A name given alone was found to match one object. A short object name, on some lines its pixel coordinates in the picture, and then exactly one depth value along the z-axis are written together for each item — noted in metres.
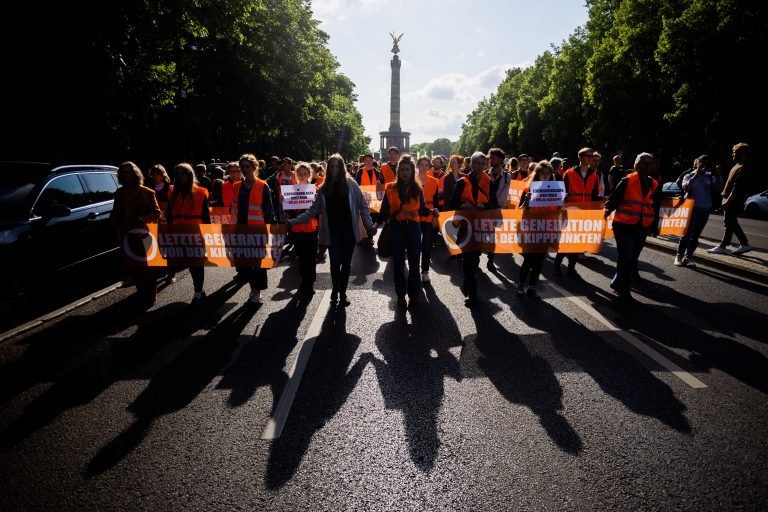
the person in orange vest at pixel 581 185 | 8.09
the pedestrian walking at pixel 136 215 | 6.02
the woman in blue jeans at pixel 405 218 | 5.86
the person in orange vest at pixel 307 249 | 6.64
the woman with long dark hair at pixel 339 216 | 5.87
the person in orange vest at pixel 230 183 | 7.75
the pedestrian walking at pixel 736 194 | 8.30
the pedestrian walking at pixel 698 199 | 8.42
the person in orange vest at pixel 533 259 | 6.64
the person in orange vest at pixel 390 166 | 9.71
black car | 5.43
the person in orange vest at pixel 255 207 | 6.37
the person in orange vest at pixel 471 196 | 6.32
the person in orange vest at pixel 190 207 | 6.45
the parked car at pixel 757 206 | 17.72
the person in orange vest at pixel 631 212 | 6.20
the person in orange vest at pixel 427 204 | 7.59
